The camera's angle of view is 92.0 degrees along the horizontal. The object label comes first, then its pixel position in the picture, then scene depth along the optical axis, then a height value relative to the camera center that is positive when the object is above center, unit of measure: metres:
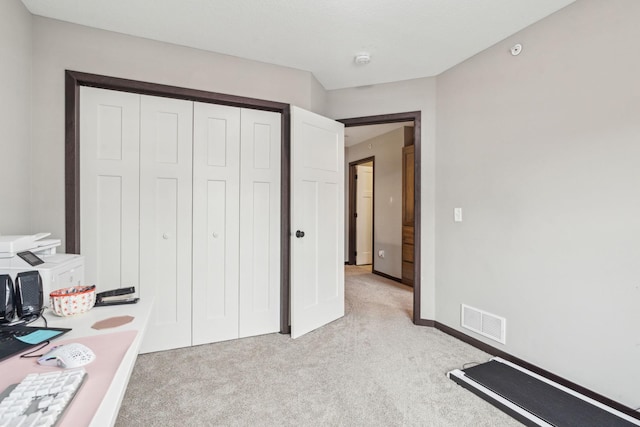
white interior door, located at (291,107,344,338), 2.69 -0.09
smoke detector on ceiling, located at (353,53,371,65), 2.57 +1.30
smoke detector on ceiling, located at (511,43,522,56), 2.20 +1.17
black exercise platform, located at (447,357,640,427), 1.60 -1.08
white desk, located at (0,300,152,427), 0.67 -0.43
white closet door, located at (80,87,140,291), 2.23 +0.19
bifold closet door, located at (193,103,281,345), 2.55 -0.10
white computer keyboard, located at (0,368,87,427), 0.59 -0.41
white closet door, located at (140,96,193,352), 2.39 -0.05
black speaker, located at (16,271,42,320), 1.24 -0.34
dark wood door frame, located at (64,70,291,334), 2.14 +0.59
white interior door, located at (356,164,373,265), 6.39 -0.05
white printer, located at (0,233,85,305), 1.37 -0.25
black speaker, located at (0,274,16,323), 1.20 -0.35
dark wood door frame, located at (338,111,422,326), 3.03 +0.13
